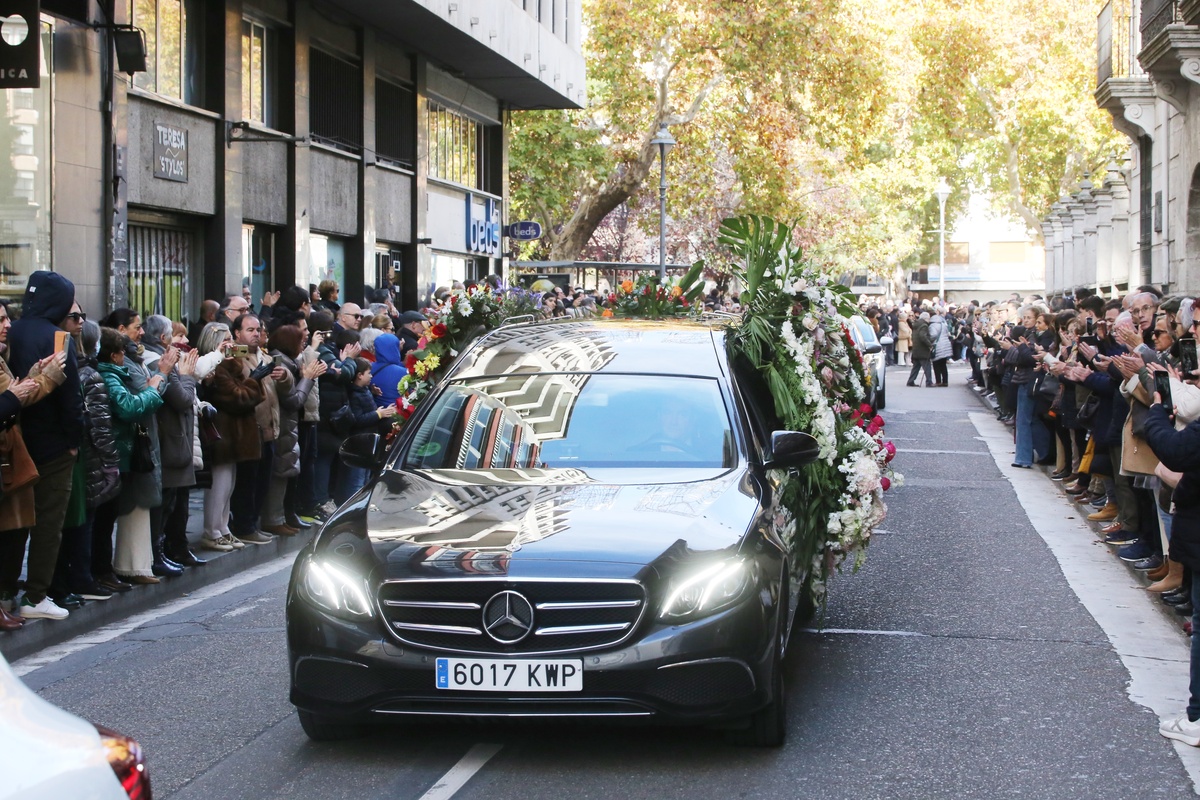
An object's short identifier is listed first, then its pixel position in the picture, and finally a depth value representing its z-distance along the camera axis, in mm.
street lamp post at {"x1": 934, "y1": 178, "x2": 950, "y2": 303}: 65062
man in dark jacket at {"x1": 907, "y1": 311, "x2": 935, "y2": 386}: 34969
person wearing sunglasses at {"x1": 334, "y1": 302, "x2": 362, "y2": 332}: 14719
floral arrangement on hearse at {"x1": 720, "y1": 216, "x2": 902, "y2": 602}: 7973
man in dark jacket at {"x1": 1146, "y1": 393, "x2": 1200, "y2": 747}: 6184
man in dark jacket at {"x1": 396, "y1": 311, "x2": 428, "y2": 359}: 15641
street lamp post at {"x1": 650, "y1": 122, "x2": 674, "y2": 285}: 35500
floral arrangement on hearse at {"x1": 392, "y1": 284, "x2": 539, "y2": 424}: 10078
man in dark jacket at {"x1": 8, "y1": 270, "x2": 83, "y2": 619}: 8664
